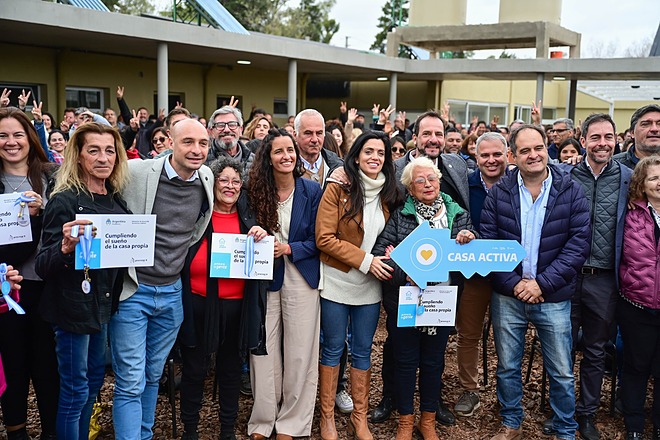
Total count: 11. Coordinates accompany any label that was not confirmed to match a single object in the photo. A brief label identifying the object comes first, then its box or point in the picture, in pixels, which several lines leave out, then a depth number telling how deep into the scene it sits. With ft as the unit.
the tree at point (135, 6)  155.47
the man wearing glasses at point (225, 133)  16.31
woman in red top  12.80
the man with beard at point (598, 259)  14.20
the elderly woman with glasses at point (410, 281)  13.56
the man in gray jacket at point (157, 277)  11.83
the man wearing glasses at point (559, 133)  26.96
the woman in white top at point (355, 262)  13.44
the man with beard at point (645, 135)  15.85
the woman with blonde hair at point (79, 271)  10.91
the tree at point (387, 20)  231.91
